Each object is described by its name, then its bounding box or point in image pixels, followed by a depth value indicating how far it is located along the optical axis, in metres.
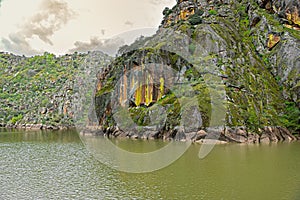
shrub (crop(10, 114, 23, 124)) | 108.94
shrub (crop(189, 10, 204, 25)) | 73.25
